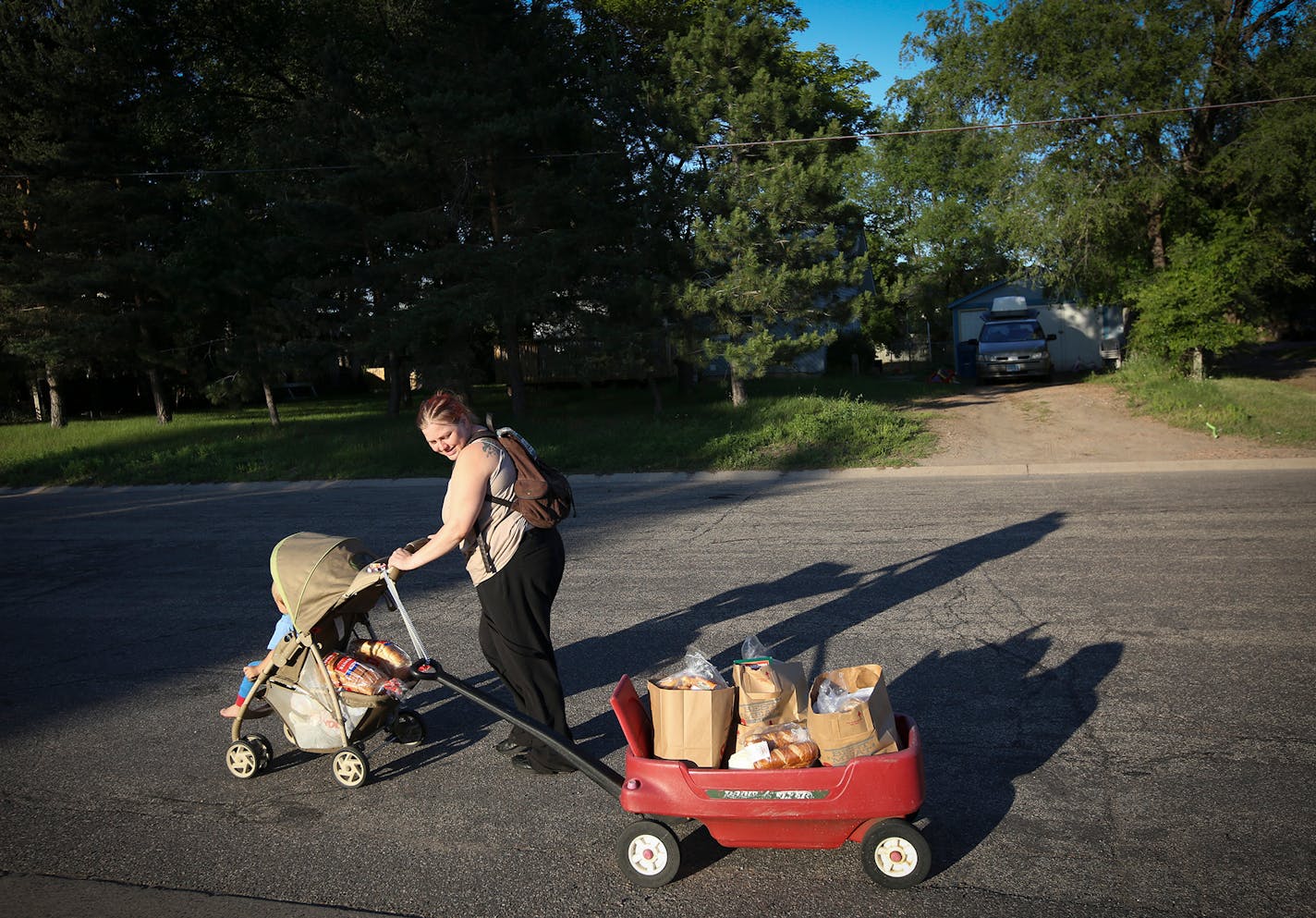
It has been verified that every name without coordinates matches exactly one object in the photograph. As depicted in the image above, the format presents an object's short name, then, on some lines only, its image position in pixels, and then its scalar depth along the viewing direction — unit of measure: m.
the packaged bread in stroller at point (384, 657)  4.94
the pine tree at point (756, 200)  19.19
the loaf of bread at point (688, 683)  3.92
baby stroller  4.79
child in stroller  4.94
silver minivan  27.12
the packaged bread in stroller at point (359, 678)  4.83
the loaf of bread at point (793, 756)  3.74
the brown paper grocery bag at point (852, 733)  3.69
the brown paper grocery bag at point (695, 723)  3.79
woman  4.61
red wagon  3.60
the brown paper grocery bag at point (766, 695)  3.92
